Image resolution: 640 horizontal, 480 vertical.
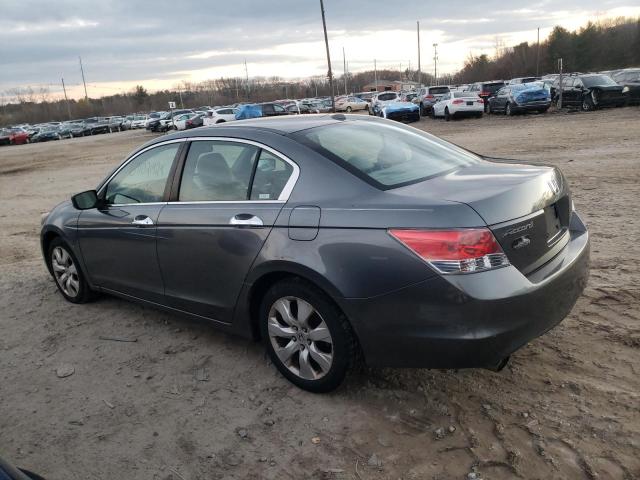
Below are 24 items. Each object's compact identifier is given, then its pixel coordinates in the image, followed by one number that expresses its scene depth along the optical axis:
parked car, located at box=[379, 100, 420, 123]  27.91
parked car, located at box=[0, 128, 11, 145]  49.22
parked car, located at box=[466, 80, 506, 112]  32.13
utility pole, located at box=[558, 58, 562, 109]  24.94
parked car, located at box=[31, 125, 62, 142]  49.90
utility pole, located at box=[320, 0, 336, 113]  34.97
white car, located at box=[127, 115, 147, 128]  55.83
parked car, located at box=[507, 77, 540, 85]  37.91
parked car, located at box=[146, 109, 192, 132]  42.97
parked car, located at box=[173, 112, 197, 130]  38.53
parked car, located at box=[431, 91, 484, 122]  27.03
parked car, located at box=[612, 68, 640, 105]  23.64
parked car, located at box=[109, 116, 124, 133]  57.47
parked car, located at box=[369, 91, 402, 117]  31.98
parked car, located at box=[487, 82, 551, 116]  25.34
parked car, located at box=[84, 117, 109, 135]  55.13
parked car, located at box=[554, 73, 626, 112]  23.75
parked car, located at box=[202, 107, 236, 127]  35.03
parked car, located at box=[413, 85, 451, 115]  31.50
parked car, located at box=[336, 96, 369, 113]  46.16
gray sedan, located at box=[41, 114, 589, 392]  2.71
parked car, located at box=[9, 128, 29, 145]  49.12
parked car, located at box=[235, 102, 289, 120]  33.28
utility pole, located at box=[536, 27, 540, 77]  76.54
